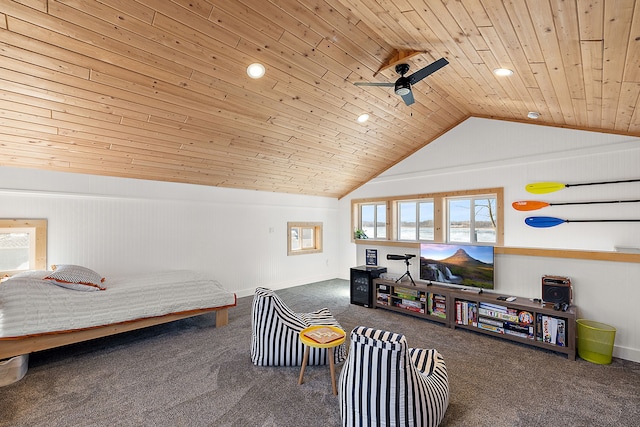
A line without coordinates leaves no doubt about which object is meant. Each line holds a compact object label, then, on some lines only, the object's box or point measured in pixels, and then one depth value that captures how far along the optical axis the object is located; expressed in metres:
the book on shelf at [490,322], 3.77
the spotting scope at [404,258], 4.97
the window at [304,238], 6.75
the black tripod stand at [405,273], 4.89
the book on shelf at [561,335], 3.29
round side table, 2.48
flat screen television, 4.17
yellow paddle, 4.03
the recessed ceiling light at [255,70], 3.04
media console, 3.34
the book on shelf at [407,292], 4.59
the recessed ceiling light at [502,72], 2.76
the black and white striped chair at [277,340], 2.97
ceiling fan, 2.61
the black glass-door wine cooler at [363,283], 5.11
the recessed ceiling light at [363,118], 4.32
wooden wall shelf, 3.26
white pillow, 3.30
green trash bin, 3.08
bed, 2.84
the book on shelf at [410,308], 4.53
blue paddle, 4.04
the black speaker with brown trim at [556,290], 3.51
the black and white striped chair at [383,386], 1.85
